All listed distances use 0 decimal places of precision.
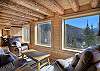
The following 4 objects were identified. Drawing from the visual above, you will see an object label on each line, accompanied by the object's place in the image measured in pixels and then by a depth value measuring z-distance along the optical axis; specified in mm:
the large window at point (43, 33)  2789
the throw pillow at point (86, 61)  860
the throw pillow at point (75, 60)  1184
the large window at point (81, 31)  1908
